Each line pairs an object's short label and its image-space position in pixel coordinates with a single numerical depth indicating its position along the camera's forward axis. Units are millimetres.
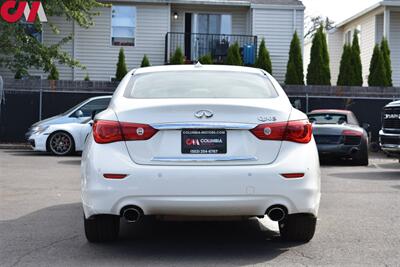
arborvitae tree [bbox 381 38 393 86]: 24280
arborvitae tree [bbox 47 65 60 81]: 23906
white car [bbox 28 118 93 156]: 16766
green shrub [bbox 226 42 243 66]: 24750
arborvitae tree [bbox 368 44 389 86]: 23891
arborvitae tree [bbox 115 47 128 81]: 24938
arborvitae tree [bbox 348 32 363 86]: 24262
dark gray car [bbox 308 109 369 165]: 14867
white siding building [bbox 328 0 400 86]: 27750
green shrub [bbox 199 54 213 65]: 24297
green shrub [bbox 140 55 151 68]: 24969
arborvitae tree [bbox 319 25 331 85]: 24500
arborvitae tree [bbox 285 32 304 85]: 24844
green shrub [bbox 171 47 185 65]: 24672
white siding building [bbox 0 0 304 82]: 26844
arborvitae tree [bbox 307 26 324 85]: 24500
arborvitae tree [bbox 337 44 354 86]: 24328
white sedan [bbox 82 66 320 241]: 5465
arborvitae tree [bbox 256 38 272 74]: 25078
